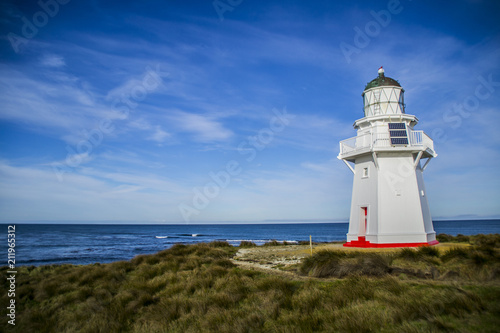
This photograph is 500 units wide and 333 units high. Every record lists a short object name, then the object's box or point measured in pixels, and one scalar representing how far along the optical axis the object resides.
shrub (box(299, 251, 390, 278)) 8.55
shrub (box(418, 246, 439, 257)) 10.75
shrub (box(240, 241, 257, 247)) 25.64
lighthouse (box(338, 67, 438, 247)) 14.63
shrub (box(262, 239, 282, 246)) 26.58
